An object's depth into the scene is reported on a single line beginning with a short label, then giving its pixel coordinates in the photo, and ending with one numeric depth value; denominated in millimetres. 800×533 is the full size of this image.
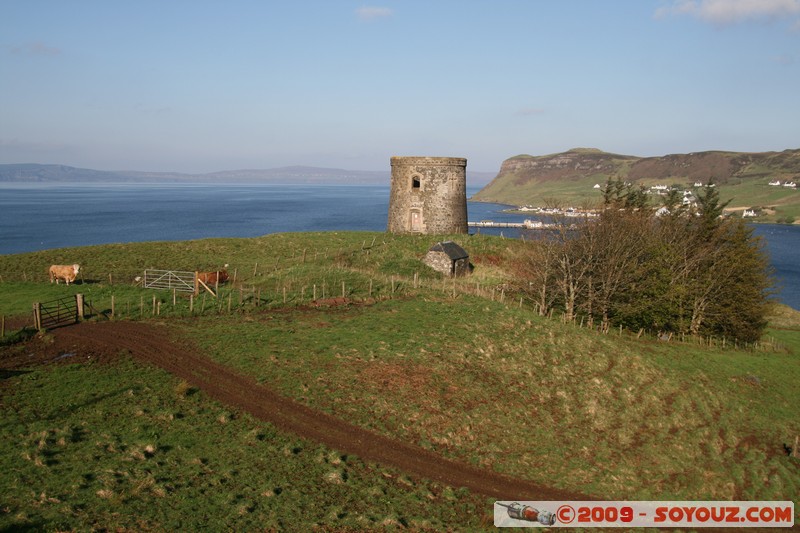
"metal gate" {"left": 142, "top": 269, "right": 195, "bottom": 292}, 33281
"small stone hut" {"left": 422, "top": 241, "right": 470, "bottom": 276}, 41938
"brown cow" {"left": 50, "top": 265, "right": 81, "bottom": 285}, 34188
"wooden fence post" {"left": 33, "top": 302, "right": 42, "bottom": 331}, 23712
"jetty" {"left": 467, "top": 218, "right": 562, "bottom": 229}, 139275
